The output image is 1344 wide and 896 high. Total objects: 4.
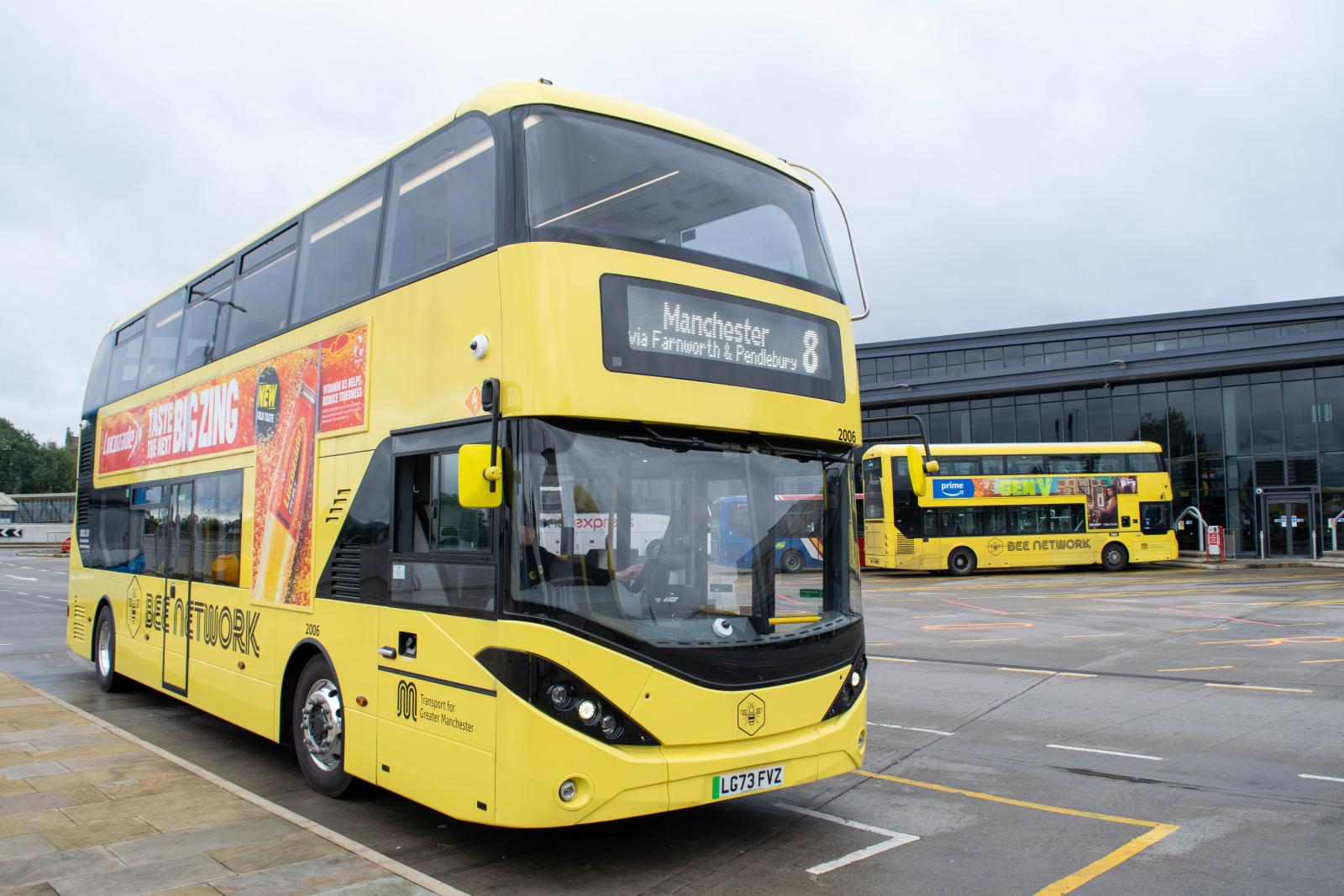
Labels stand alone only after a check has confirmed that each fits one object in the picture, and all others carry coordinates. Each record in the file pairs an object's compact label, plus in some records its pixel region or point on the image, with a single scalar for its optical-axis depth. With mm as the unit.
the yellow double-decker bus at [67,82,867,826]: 5031
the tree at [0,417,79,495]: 131850
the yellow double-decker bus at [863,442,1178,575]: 32969
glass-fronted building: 38156
